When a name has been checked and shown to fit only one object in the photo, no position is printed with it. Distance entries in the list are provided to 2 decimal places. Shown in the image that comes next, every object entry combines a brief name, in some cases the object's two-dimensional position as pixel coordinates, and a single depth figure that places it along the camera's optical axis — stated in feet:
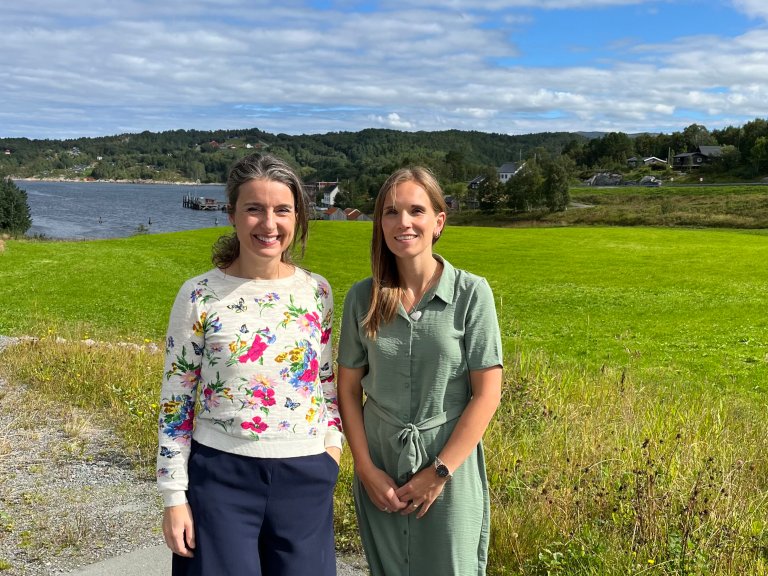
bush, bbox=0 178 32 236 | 200.64
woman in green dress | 7.72
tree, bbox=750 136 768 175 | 233.76
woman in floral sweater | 7.10
